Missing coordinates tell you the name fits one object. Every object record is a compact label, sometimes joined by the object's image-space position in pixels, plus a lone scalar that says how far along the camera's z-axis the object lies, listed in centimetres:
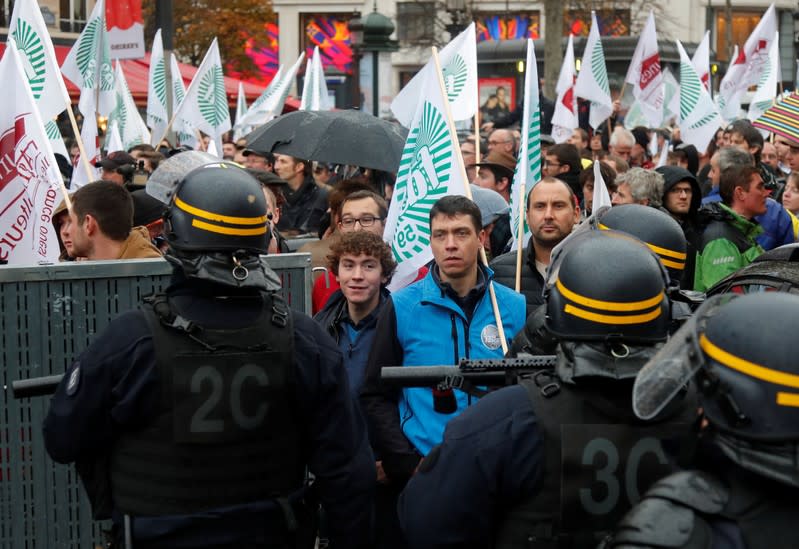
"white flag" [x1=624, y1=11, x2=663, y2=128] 1523
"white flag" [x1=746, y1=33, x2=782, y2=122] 1556
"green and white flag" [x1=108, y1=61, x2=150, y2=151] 1431
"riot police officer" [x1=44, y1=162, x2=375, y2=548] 358
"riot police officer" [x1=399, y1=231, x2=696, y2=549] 307
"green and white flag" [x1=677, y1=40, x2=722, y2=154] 1401
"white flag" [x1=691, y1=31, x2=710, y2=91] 1603
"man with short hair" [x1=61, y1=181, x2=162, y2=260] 555
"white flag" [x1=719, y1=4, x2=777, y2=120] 1625
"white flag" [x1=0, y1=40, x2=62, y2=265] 644
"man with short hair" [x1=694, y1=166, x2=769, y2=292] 729
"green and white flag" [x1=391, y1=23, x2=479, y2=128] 779
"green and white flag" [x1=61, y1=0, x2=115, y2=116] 1128
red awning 2276
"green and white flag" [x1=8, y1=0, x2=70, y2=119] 784
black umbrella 880
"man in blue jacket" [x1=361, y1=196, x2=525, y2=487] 488
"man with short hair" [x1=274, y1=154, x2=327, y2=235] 1020
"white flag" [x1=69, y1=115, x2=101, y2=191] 1098
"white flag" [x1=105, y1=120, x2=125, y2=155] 1359
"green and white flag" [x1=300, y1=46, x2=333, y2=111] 1473
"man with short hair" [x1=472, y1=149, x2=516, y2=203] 977
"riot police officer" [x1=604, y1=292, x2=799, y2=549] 227
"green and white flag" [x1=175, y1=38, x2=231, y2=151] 1441
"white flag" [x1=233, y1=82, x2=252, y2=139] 1956
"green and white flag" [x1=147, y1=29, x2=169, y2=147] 1520
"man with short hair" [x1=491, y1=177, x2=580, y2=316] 616
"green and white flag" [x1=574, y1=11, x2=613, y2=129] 1391
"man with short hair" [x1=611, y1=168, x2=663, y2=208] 766
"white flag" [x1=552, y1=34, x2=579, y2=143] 1395
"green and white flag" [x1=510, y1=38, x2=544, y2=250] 673
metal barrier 478
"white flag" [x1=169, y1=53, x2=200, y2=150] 1543
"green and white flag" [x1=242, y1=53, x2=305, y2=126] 1669
